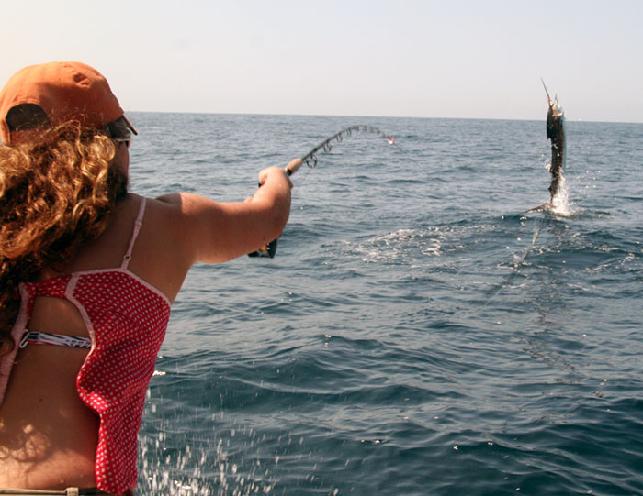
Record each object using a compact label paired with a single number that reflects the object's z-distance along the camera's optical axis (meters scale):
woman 1.71
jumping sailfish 12.48
